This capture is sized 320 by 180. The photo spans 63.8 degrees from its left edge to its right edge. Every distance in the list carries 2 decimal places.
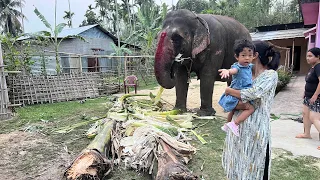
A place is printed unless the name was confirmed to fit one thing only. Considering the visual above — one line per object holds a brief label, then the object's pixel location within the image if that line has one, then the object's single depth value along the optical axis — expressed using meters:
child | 1.91
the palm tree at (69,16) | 38.93
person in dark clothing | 3.74
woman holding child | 1.89
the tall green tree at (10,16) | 32.53
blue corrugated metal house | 17.09
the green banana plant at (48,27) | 11.26
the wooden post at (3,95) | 6.05
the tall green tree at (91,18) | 37.97
